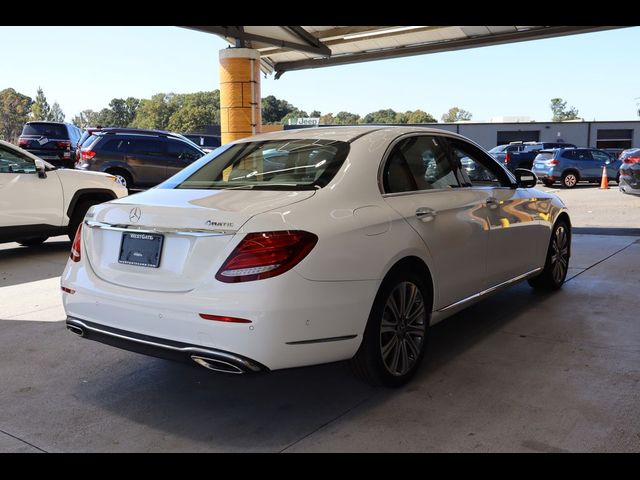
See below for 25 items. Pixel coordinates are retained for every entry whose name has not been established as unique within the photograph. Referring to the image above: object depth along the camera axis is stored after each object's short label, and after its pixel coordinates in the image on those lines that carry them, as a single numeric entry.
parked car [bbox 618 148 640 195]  13.09
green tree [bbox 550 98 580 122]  183.25
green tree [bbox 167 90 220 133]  114.25
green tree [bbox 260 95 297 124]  152.89
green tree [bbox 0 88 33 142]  110.75
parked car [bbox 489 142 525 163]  28.02
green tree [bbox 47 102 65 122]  151.48
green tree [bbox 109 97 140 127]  150.12
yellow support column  13.66
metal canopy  12.99
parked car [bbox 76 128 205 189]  15.18
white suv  8.20
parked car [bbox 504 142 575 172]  26.89
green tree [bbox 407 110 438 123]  136.20
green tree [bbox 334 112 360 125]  154.12
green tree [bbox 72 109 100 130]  148.50
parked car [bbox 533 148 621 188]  22.78
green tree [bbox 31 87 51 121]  123.88
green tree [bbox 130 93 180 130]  127.44
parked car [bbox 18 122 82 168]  19.75
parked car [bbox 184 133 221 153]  30.12
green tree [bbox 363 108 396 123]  144.62
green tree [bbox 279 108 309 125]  146.38
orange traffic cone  21.88
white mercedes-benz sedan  3.05
